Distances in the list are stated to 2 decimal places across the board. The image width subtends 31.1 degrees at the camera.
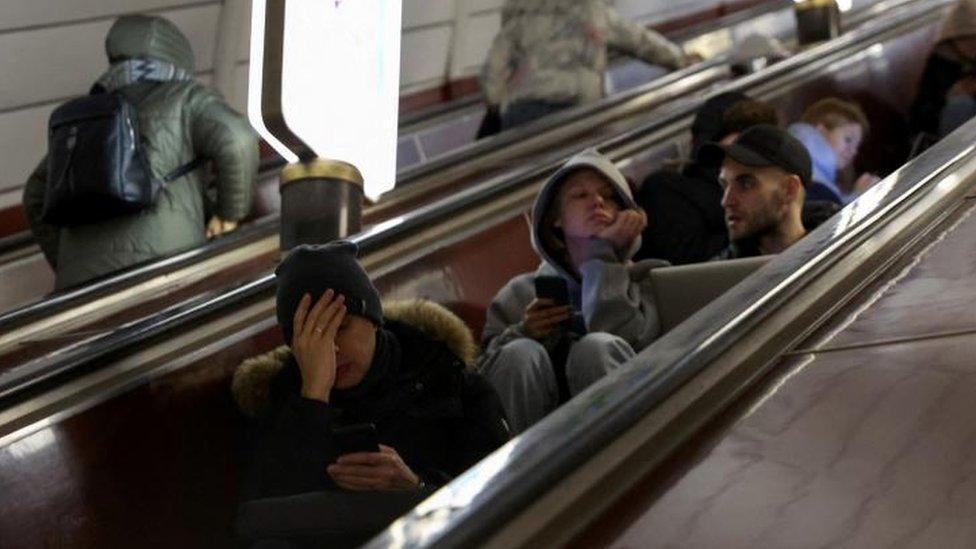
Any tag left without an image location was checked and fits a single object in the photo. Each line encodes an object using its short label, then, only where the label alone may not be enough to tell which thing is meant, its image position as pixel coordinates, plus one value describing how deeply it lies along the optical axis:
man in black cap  4.61
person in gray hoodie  4.04
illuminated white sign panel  4.43
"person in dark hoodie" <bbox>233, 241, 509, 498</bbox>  3.33
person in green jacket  5.57
